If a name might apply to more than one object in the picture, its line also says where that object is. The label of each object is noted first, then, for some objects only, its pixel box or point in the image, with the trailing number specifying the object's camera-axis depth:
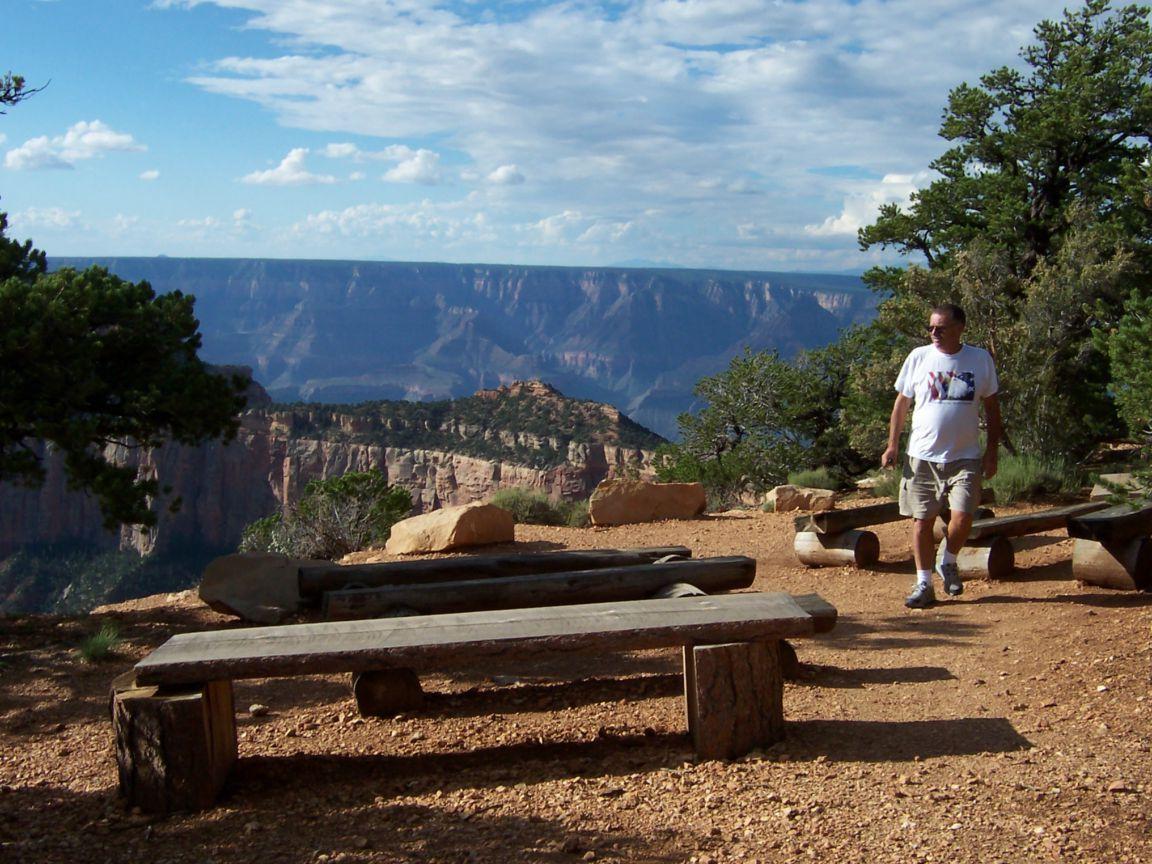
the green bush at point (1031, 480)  10.33
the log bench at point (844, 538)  8.05
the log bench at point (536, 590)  5.59
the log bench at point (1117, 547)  6.33
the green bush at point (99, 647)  6.14
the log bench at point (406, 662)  3.60
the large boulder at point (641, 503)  11.47
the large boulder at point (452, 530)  9.42
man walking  6.10
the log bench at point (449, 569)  6.36
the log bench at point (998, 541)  7.19
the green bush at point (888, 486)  12.15
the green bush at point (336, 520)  10.77
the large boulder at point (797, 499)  12.07
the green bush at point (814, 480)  16.30
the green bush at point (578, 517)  12.56
